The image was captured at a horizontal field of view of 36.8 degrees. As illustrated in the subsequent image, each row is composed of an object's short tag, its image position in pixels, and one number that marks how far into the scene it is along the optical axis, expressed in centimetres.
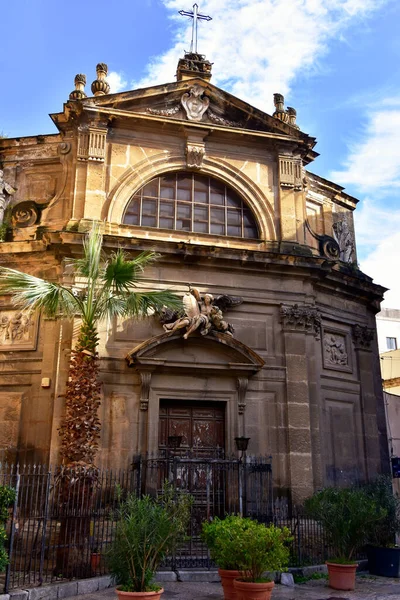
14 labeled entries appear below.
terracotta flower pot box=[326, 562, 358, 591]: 1081
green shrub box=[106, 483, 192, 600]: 786
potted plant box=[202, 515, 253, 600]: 866
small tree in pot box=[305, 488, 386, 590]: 1086
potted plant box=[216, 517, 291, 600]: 831
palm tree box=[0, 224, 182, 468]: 1164
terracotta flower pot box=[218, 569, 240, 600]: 900
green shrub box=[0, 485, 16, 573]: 905
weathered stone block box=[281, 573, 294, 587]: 1130
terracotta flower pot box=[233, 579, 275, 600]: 827
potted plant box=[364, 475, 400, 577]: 1221
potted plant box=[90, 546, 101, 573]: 1076
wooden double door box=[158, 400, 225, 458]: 1499
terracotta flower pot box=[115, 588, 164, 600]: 750
